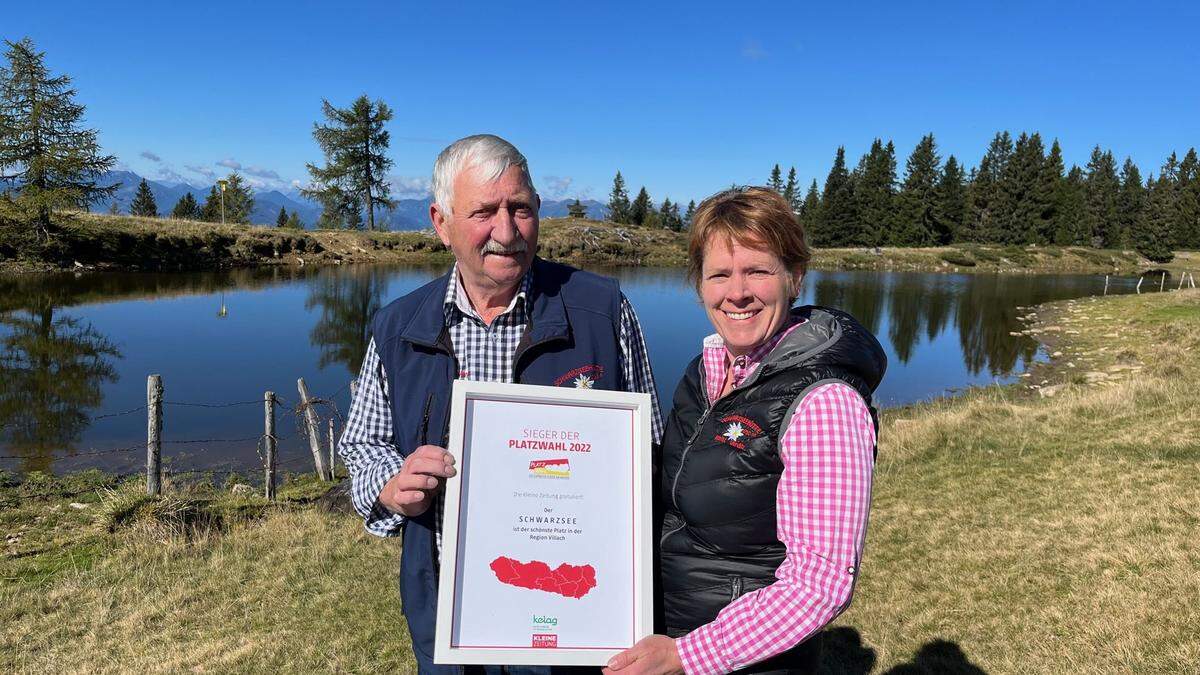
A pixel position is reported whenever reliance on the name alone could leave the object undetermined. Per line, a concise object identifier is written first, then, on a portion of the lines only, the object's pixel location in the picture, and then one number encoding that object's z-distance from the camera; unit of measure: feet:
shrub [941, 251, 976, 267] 190.29
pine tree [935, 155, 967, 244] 219.82
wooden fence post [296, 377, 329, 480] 33.81
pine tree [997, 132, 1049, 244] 218.79
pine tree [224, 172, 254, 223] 168.25
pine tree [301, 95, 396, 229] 153.69
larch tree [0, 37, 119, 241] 97.19
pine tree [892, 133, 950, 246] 217.97
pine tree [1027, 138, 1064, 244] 218.59
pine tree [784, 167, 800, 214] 289.53
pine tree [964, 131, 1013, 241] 219.82
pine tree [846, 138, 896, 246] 219.82
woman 5.05
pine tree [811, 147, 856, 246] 223.30
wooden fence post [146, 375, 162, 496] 26.94
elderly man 7.04
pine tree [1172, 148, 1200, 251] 223.51
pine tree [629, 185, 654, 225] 255.29
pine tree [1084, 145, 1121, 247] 228.43
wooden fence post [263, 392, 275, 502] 28.60
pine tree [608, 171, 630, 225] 259.19
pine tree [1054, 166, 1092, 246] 218.79
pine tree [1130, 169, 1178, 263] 203.92
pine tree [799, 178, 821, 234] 232.94
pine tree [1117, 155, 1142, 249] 232.12
